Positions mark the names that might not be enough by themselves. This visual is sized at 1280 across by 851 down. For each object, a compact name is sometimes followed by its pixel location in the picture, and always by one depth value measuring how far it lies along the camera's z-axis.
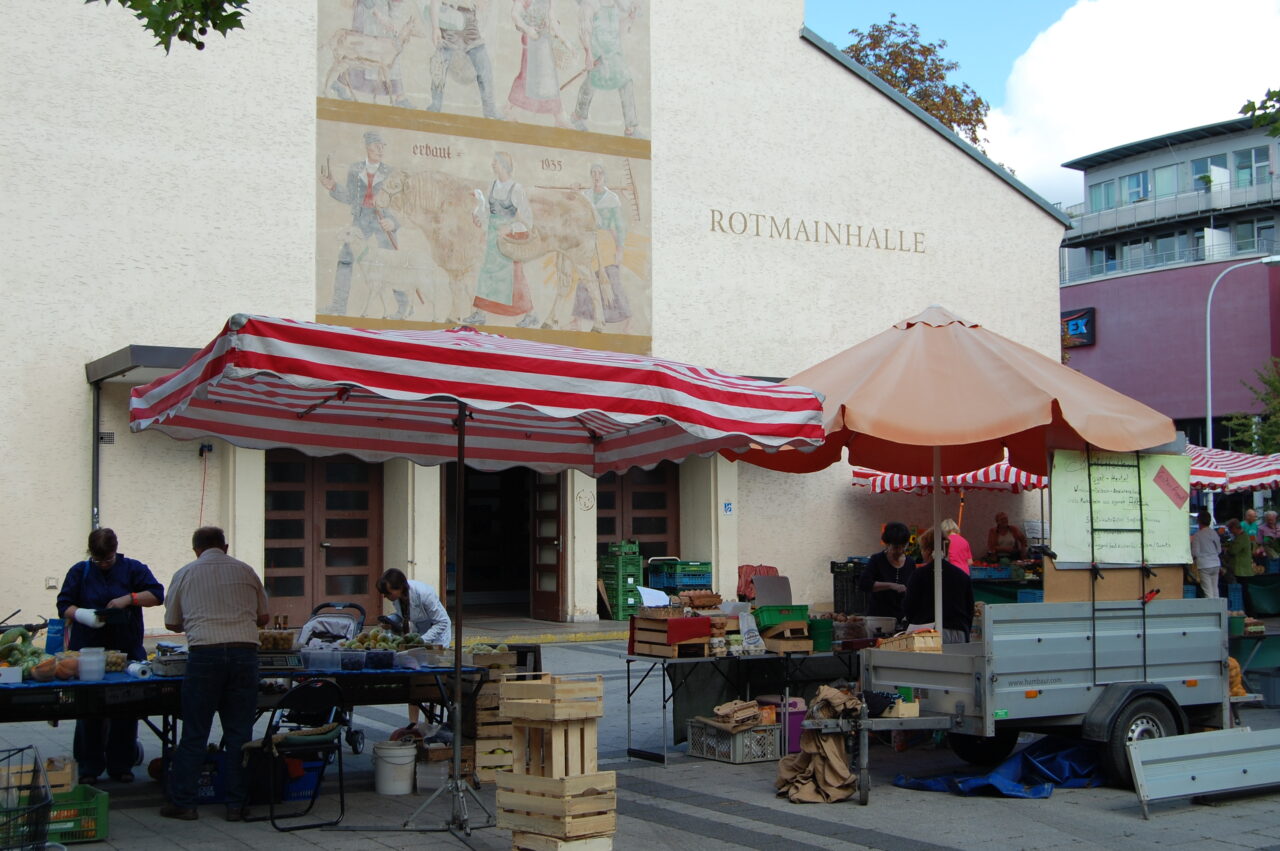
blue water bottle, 9.01
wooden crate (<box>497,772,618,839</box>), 7.20
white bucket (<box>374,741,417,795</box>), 9.29
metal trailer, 8.90
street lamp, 31.60
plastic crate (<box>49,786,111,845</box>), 7.66
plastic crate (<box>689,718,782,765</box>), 10.52
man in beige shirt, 8.23
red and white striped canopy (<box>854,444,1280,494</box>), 21.30
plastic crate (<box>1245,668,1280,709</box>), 13.21
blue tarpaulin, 9.26
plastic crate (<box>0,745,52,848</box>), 5.33
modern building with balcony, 50.94
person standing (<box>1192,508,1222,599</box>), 21.83
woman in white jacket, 10.66
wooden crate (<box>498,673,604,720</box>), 7.32
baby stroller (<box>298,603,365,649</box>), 10.44
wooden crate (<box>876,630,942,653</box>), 9.63
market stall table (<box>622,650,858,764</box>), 10.92
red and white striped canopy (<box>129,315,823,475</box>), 7.42
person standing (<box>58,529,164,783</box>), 9.63
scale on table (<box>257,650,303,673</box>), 9.07
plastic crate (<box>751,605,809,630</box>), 10.72
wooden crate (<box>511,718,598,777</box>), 7.32
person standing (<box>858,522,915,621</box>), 11.57
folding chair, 8.27
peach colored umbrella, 9.47
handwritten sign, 9.57
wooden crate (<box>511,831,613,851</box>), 7.18
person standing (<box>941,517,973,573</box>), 13.46
